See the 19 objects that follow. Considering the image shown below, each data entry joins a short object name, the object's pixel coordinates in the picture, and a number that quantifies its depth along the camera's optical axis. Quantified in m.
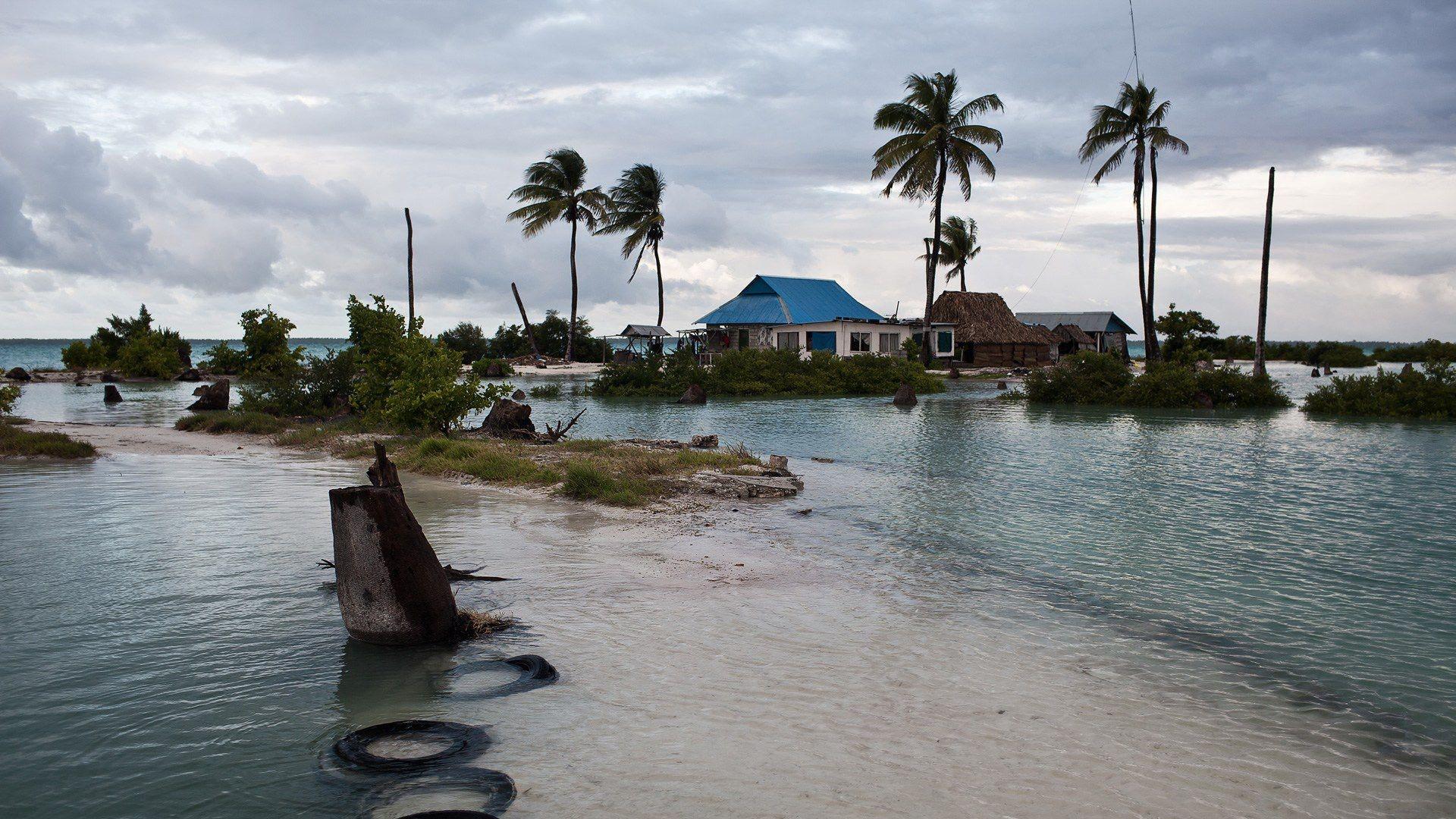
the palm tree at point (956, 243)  62.47
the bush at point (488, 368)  48.29
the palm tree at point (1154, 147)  42.81
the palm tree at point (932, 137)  44.75
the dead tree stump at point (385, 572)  5.85
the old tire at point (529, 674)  5.26
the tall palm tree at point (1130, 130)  43.28
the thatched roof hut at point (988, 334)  55.47
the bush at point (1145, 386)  31.17
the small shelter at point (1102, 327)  67.19
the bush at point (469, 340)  60.09
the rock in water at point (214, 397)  25.94
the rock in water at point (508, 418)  18.73
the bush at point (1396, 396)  26.23
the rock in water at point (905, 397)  32.76
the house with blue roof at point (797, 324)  50.56
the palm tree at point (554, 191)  55.62
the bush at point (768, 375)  36.56
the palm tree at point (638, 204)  59.16
